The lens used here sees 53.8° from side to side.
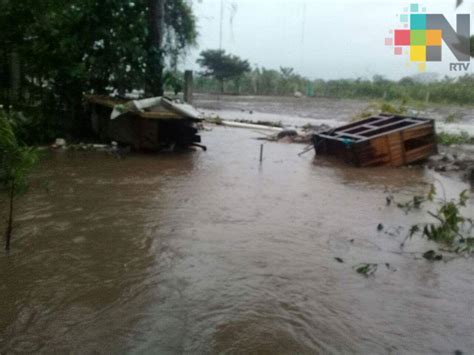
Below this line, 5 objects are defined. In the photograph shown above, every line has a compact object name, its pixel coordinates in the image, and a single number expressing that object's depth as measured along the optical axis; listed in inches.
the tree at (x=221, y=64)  1576.0
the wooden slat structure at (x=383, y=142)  370.6
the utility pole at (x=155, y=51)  446.6
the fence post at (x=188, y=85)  718.7
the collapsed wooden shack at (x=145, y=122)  372.2
